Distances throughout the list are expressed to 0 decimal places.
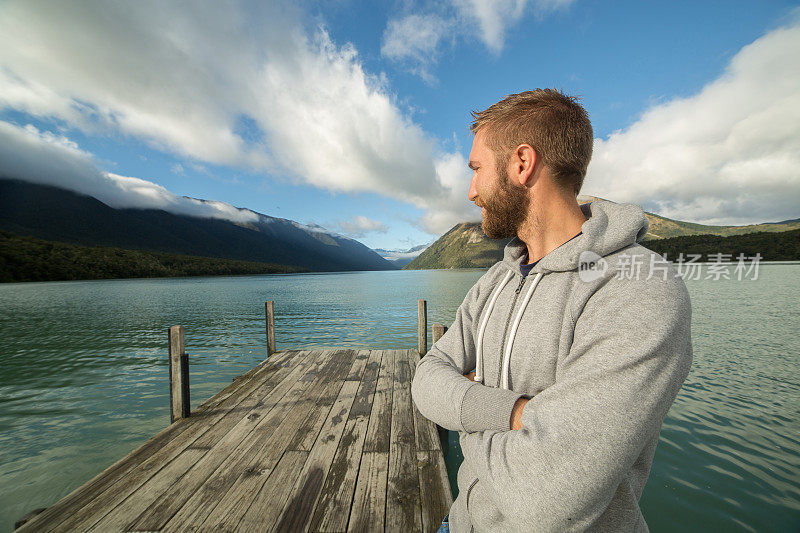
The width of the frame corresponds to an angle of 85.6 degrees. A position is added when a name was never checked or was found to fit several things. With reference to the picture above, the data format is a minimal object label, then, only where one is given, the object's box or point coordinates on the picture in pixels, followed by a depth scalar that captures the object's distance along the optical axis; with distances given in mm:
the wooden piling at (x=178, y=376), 2229
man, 621
